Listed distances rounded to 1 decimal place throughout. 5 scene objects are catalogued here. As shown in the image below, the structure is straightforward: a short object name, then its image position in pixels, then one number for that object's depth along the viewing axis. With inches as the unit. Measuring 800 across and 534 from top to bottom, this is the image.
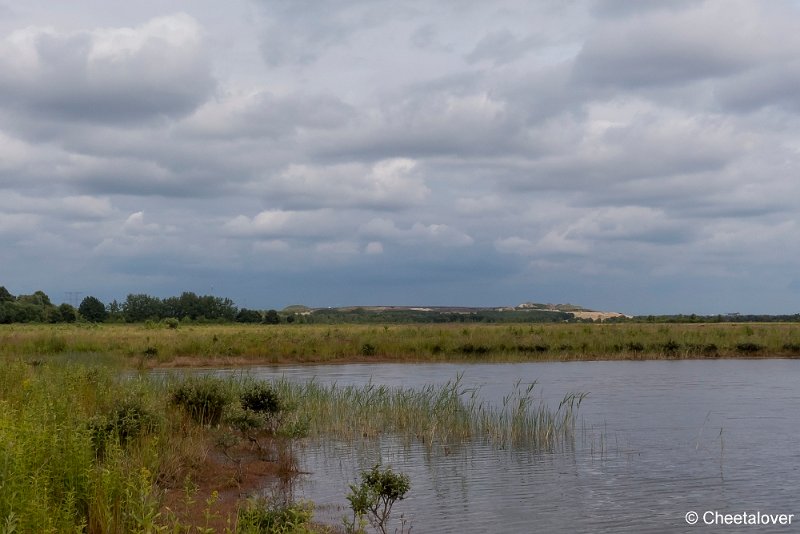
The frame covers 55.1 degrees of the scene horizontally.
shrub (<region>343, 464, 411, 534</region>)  384.2
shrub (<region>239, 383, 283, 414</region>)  598.9
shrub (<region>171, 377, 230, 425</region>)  644.1
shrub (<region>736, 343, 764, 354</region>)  1863.6
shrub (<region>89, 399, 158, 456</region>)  449.4
